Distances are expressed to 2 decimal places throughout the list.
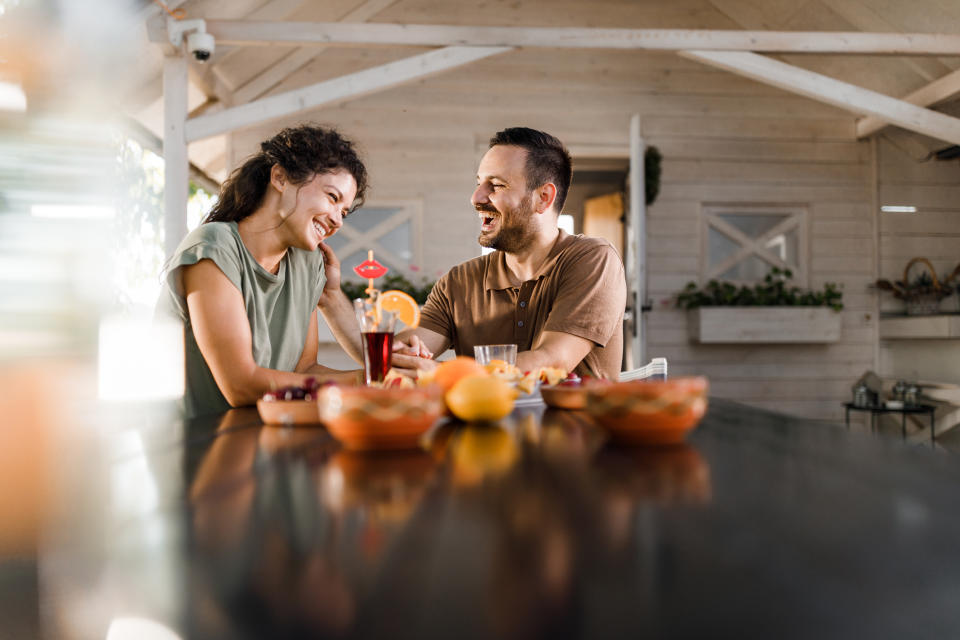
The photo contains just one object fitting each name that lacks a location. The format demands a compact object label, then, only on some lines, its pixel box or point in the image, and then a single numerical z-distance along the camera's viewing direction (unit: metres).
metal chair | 1.63
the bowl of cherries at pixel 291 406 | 0.99
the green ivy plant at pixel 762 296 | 5.33
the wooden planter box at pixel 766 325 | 5.27
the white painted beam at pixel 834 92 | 3.98
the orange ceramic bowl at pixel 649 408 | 0.74
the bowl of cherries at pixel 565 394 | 1.17
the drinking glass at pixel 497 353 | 1.42
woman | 1.50
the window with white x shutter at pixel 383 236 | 5.29
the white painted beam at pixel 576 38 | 3.80
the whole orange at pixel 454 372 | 1.05
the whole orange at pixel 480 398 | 0.95
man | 1.97
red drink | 1.31
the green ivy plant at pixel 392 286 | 5.02
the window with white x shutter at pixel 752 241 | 5.57
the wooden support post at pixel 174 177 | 3.62
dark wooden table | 0.30
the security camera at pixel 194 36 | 3.63
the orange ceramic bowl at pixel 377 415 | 0.71
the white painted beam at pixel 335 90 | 3.71
